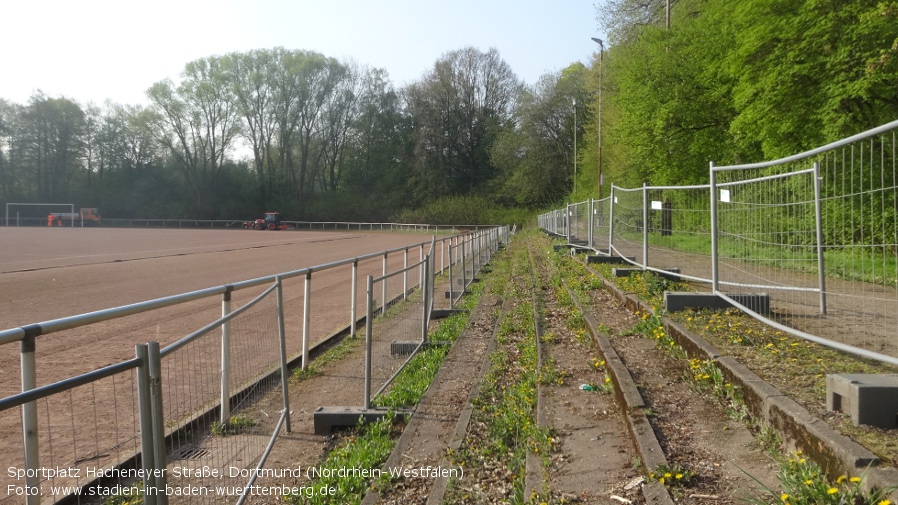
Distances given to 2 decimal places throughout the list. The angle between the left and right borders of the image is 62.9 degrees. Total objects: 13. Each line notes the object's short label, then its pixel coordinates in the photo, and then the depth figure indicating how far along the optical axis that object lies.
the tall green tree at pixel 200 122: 80.06
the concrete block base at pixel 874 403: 3.79
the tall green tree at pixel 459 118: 81.69
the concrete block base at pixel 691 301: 7.75
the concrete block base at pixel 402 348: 8.38
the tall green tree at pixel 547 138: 67.94
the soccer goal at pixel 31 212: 83.44
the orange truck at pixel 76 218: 78.50
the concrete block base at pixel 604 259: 14.20
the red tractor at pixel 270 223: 76.91
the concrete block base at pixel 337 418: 6.04
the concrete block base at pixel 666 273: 9.70
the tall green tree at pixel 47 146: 83.62
